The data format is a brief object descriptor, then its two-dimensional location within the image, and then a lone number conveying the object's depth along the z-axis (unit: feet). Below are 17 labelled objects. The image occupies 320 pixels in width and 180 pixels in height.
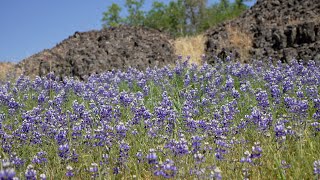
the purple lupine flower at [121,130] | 14.87
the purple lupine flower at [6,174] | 7.65
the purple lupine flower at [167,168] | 10.79
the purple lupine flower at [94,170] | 12.19
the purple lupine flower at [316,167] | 10.95
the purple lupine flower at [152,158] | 11.34
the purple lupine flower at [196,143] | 12.69
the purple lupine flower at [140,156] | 13.29
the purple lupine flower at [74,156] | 14.58
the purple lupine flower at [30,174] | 10.51
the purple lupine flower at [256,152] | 11.71
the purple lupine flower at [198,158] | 11.22
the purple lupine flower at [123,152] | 13.73
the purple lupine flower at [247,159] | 11.73
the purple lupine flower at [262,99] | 17.86
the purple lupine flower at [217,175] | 9.72
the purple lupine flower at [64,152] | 13.77
